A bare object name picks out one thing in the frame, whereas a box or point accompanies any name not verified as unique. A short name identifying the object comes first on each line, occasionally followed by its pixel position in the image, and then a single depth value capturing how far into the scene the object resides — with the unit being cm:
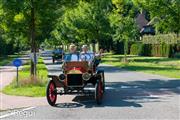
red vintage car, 1393
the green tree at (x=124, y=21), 4341
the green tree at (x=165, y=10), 3169
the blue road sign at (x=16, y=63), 1858
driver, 1611
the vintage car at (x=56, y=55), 4966
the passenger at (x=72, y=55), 1555
